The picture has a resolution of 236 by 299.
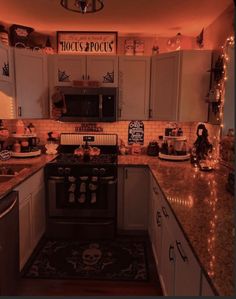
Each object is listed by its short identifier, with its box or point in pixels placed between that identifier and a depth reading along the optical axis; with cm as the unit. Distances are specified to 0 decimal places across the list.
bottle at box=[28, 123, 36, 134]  341
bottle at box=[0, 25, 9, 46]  295
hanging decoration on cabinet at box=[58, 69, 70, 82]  327
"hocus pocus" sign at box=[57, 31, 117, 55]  338
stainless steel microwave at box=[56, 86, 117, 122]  319
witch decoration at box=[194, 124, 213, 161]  280
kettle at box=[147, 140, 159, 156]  345
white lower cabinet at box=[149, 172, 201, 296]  121
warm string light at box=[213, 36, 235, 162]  253
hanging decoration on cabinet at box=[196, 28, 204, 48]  325
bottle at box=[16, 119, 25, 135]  326
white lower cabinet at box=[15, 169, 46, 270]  233
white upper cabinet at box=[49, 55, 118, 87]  324
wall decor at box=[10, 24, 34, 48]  312
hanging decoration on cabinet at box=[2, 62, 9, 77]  276
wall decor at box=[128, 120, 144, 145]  360
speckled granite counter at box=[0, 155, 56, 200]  199
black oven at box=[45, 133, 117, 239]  295
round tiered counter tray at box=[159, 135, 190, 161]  312
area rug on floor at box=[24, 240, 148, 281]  238
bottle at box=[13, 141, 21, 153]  316
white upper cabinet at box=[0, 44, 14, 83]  274
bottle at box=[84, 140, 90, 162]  317
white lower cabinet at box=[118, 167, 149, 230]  303
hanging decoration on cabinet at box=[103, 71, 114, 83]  327
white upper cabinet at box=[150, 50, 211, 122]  296
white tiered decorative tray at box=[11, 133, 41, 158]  313
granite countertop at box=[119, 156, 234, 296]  99
